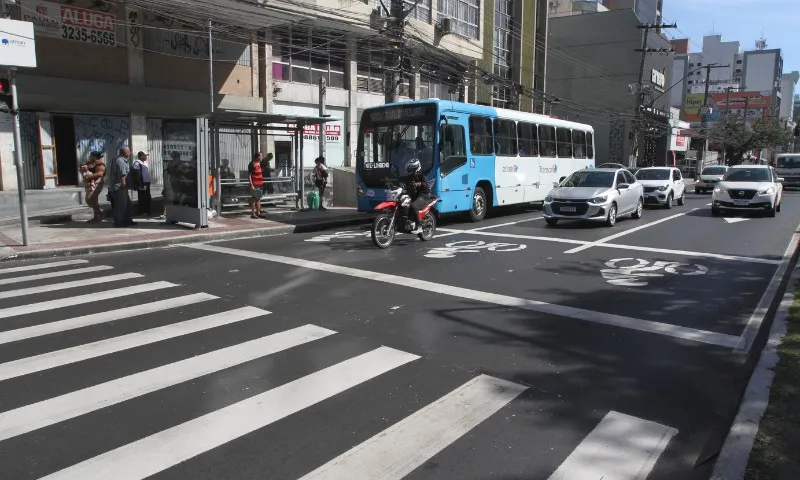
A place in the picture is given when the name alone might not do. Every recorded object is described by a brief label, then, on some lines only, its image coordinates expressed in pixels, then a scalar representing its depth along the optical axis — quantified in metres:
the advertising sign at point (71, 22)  16.81
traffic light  11.20
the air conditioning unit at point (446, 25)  30.75
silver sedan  15.24
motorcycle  12.10
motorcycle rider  12.62
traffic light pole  11.30
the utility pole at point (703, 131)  55.66
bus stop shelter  14.37
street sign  10.79
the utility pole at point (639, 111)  38.72
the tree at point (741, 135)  63.56
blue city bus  15.38
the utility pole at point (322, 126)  19.39
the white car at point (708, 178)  32.31
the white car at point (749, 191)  18.00
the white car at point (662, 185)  21.69
